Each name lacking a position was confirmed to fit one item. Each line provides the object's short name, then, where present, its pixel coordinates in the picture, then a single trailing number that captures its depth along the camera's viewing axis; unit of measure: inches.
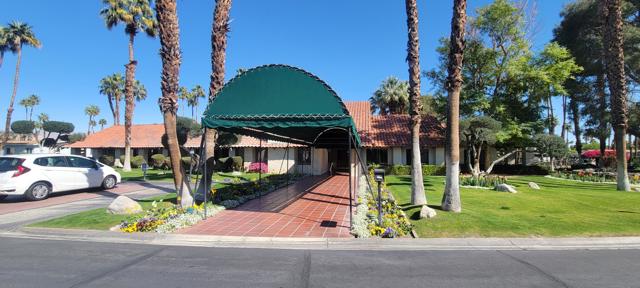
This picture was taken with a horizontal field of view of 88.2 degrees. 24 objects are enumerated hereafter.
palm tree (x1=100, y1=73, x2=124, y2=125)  1804.0
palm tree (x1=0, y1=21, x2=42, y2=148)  1214.3
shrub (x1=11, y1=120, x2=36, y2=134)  1971.0
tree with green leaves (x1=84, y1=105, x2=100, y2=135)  3034.0
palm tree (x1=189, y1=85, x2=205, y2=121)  2692.2
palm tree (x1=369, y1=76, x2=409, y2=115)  1515.7
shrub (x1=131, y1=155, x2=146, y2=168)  1219.9
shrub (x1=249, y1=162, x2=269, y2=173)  1005.8
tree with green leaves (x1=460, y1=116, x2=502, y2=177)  730.8
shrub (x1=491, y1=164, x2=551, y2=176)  981.2
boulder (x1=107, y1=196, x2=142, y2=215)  335.9
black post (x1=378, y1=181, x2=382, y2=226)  281.4
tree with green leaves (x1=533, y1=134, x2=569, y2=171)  872.9
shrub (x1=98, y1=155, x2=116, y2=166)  1280.8
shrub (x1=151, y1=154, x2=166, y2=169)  1124.5
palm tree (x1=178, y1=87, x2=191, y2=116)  2530.3
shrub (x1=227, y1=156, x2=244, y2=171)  1037.2
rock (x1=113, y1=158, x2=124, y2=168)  1298.0
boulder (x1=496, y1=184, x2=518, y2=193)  515.4
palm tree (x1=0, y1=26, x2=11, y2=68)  1199.6
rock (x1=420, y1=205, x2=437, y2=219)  305.6
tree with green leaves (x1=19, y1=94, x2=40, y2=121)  2992.1
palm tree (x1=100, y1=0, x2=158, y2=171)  982.4
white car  423.8
